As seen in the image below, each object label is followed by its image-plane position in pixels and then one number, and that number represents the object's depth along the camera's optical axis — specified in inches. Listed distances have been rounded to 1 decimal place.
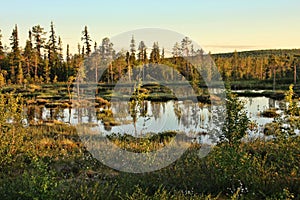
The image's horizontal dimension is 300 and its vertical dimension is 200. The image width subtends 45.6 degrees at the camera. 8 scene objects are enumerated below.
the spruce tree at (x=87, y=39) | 2533.5
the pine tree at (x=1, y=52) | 2413.8
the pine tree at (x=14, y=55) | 2220.7
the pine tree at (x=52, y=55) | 2456.2
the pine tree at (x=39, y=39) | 2738.7
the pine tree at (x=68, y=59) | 2386.2
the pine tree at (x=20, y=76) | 2118.6
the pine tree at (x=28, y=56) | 2381.9
